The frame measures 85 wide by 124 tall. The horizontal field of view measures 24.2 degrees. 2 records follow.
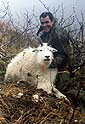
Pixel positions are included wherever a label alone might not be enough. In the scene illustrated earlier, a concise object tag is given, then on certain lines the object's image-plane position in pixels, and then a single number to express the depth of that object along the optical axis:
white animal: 3.51
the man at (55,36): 3.70
